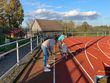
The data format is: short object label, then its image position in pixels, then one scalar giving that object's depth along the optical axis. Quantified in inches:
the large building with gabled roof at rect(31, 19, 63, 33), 1081.6
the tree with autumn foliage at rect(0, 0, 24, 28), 716.2
